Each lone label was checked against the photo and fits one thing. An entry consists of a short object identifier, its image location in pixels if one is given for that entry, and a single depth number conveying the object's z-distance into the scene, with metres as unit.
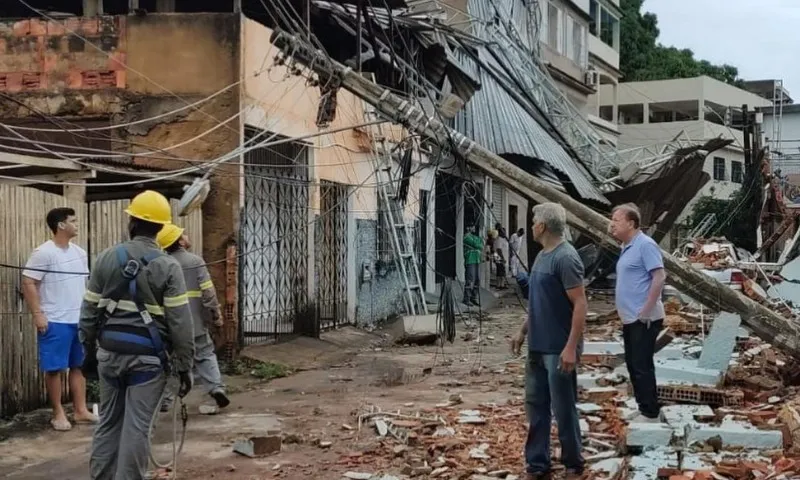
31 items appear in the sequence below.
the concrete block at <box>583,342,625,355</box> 10.62
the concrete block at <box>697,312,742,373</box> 8.27
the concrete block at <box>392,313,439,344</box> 13.15
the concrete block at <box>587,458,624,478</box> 5.69
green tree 49.59
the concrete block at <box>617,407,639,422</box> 6.91
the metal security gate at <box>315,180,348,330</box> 13.31
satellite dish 9.22
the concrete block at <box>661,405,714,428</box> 6.61
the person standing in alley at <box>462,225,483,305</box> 18.38
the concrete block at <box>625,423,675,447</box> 5.98
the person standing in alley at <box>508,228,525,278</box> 23.03
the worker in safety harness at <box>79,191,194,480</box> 4.88
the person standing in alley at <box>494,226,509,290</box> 22.50
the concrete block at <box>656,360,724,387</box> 8.05
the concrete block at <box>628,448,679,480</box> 5.41
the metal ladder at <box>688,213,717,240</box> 30.07
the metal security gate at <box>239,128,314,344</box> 11.75
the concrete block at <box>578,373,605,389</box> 8.74
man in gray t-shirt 5.58
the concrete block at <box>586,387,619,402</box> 8.08
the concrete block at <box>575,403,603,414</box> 7.54
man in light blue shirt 6.62
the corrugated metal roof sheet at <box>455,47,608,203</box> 17.56
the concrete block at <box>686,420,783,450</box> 5.96
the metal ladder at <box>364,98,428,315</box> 14.57
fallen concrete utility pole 8.48
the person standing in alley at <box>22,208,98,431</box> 7.07
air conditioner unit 34.69
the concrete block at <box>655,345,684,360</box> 9.36
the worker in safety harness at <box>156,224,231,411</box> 7.83
